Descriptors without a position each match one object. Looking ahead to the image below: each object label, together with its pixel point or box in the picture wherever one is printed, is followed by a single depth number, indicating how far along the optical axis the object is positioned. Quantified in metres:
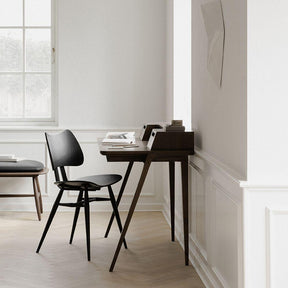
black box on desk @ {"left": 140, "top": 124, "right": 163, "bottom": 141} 4.50
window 6.04
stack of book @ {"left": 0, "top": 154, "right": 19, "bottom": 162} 5.55
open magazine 4.03
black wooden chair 4.20
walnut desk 3.78
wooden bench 5.45
